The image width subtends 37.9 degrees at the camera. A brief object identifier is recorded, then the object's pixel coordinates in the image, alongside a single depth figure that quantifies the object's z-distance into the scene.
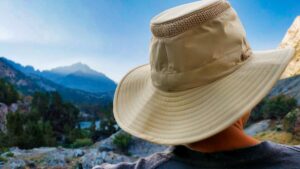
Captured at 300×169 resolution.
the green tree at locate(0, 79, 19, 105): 28.66
